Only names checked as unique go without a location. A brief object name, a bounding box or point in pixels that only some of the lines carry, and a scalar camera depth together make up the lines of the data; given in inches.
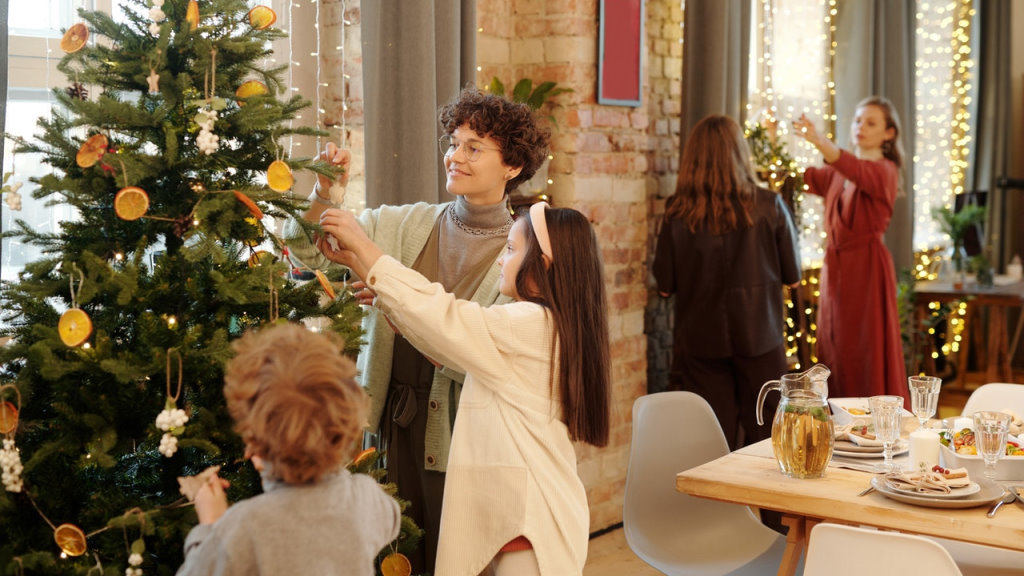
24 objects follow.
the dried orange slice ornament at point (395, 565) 84.7
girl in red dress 192.2
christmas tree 67.7
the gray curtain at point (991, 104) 293.7
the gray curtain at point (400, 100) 117.5
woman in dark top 157.2
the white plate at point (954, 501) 84.3
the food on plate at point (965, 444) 96.3
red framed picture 156.4
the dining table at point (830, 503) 81.3
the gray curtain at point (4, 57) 86.3
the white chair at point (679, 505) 111.0
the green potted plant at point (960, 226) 252.5
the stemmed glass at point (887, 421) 94.8
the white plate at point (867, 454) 100.2
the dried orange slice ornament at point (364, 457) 80.4
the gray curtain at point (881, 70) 239.6
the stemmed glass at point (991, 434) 92.6
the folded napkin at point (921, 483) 86.0
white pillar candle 93.4
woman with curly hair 95.0
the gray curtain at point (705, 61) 172.6
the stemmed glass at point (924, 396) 100.1
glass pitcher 92.2
